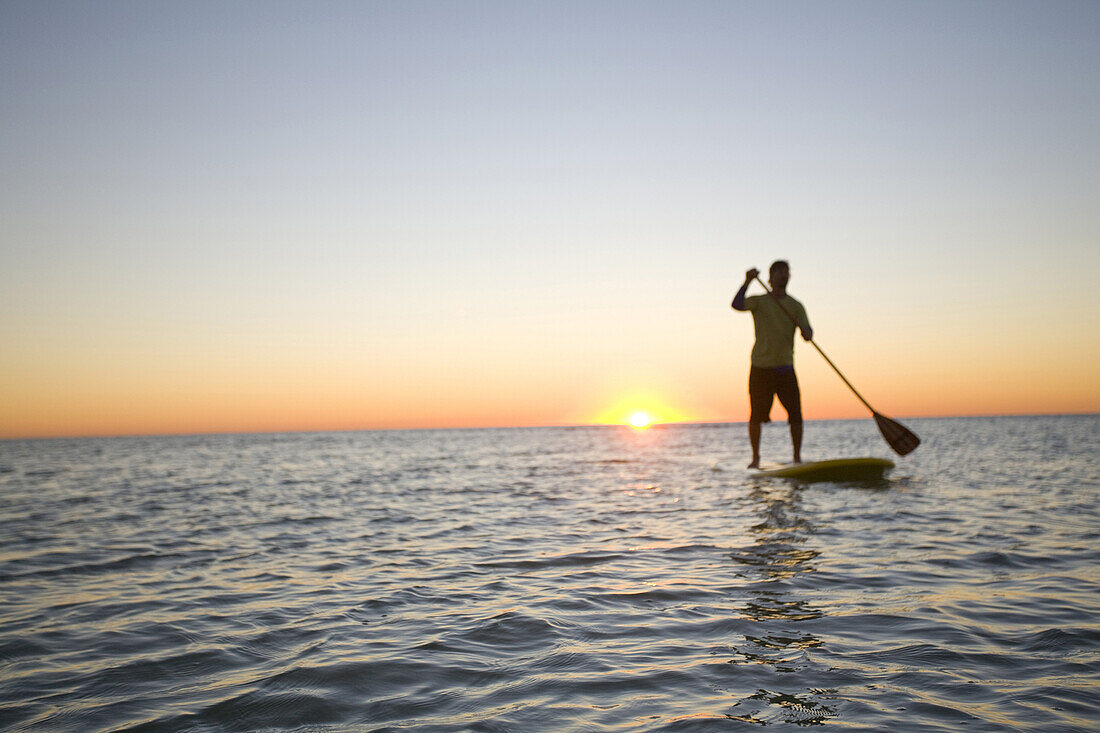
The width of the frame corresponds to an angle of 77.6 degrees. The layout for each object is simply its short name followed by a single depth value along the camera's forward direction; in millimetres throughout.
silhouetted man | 10344
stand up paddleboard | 10188
